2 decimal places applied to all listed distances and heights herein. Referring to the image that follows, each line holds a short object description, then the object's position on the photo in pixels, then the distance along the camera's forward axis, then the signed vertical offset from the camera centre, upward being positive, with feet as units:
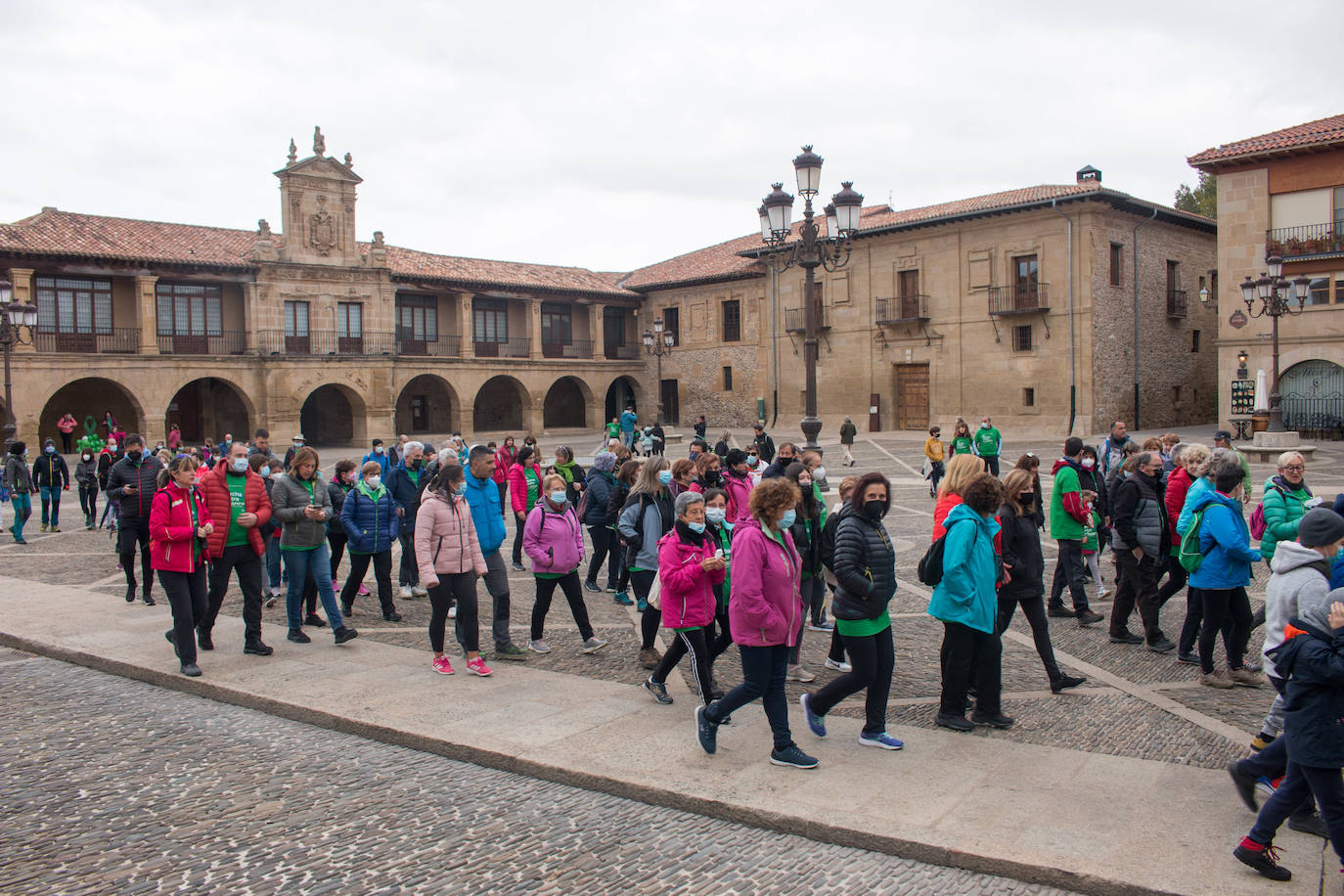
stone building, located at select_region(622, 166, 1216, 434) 100.63 +11.11
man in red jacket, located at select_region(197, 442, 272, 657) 24.94 -2.90
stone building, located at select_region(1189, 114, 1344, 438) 84.28 +14.32
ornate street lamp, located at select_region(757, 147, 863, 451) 48.19 +9.98
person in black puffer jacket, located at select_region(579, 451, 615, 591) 30.42 -2.47
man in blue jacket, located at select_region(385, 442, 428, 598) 31.35 -2.13
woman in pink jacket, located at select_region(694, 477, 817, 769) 16.44 -3.12
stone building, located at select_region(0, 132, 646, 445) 101.14 +12.05
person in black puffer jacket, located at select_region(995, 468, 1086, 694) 20.36 -3.25
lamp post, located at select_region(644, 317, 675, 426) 133.52 +11.29
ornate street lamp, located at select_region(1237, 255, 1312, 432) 70.54 +8.65
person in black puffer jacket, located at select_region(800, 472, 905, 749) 17.03 -3.20
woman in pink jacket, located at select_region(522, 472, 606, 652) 23.91 -3.08
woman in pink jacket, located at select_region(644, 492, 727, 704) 18.88 -3.05
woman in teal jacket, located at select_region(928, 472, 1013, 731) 17.83 -3.50
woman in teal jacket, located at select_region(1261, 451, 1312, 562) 20.70 -1.96
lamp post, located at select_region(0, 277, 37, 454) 62.13 +7.95
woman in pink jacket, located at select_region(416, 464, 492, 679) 22.29 -2.97
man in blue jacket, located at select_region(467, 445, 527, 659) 24.58 -2.59
